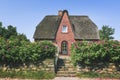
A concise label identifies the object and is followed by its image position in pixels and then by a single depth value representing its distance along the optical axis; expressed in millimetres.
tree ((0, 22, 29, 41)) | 19754
